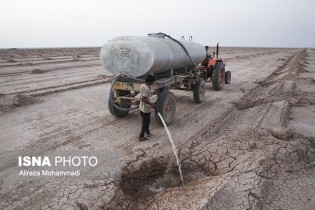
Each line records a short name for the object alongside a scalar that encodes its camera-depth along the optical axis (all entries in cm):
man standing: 627
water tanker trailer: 691
